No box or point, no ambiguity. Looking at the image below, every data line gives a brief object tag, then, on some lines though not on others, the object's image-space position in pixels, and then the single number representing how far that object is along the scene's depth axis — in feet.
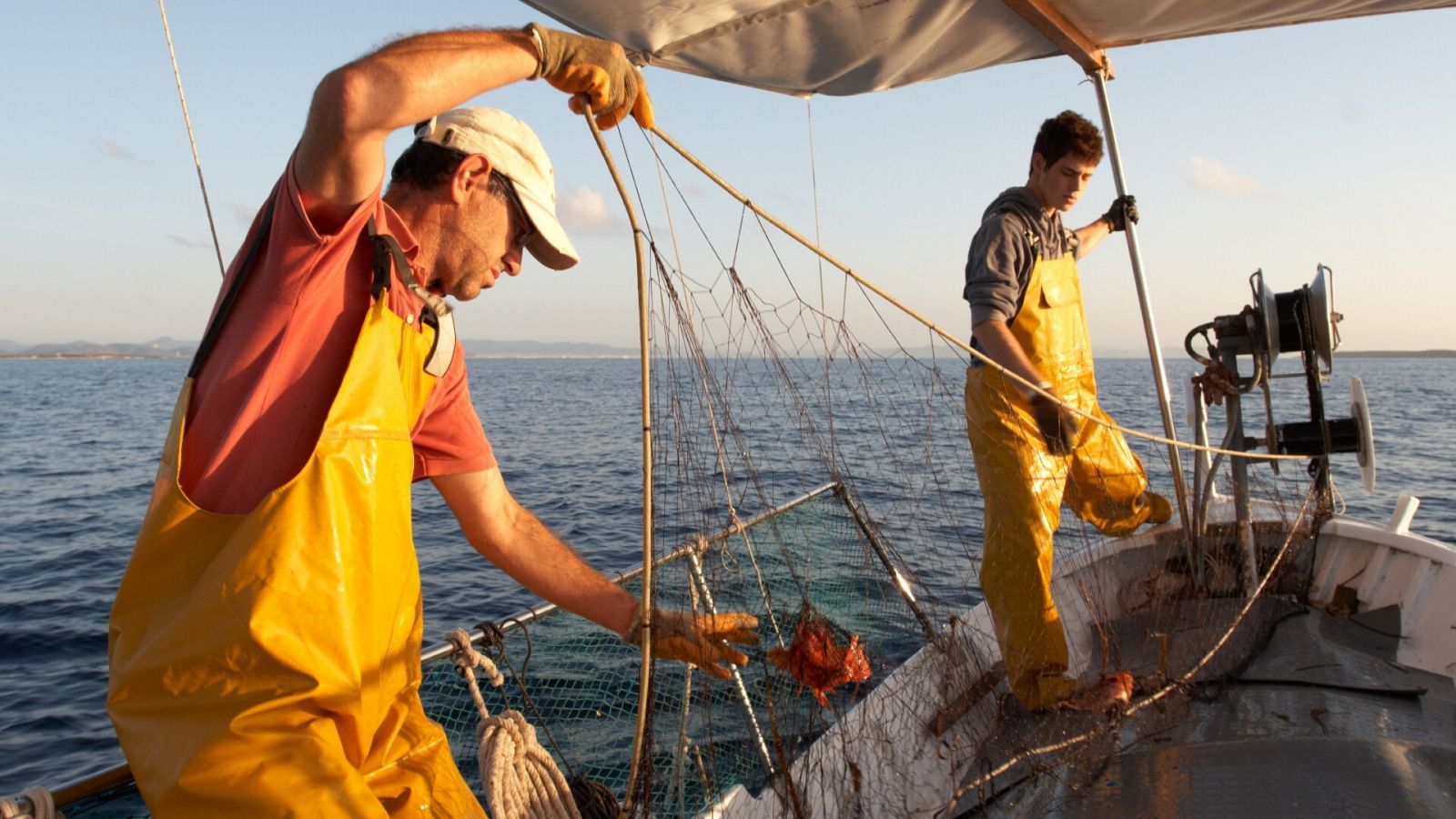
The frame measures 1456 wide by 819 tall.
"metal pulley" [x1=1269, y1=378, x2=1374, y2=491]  12.78
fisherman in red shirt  4.32
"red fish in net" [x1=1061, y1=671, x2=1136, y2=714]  9.28
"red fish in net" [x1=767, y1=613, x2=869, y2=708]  7.39
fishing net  8.01
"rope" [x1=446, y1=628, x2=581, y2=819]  6.45
